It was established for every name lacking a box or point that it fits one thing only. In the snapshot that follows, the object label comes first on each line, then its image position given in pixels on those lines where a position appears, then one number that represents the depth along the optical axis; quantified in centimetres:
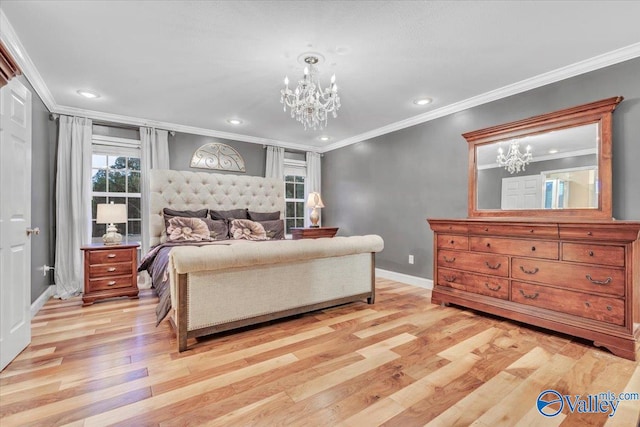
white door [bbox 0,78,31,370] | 195
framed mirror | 258
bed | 221
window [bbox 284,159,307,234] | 580
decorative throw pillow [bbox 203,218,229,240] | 403
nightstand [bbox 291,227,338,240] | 498
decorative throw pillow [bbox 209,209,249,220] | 443
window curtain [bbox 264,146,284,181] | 531
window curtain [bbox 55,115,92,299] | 370
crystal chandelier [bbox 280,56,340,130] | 255
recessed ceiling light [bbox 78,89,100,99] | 327
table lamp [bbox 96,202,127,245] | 346
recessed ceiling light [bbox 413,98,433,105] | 352
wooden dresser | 215
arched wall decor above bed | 474
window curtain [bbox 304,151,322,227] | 592
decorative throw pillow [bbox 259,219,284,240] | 445
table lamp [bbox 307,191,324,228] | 524
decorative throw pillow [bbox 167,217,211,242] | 379
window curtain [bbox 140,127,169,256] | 423
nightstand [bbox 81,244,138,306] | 333
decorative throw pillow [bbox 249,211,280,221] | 473
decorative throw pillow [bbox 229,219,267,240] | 417
